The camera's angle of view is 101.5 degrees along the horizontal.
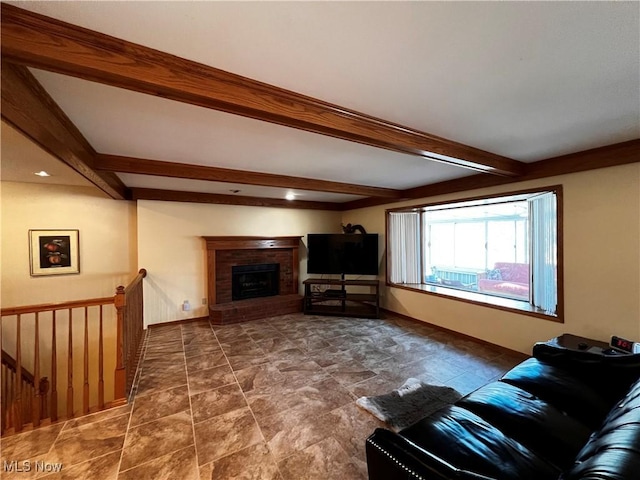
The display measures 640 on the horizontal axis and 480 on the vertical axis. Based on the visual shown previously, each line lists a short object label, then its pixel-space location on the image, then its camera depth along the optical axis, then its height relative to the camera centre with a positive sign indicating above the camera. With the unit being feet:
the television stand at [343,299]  16.38 -3.78
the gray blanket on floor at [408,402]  6.98 -4.76
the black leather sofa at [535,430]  2.96 -3.30
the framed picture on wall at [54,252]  12.52 -0.49
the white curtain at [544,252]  10.02 -0.49
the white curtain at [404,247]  16.14 -0.41
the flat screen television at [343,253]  17.21 -0.85
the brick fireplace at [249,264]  15.58 -2.11
